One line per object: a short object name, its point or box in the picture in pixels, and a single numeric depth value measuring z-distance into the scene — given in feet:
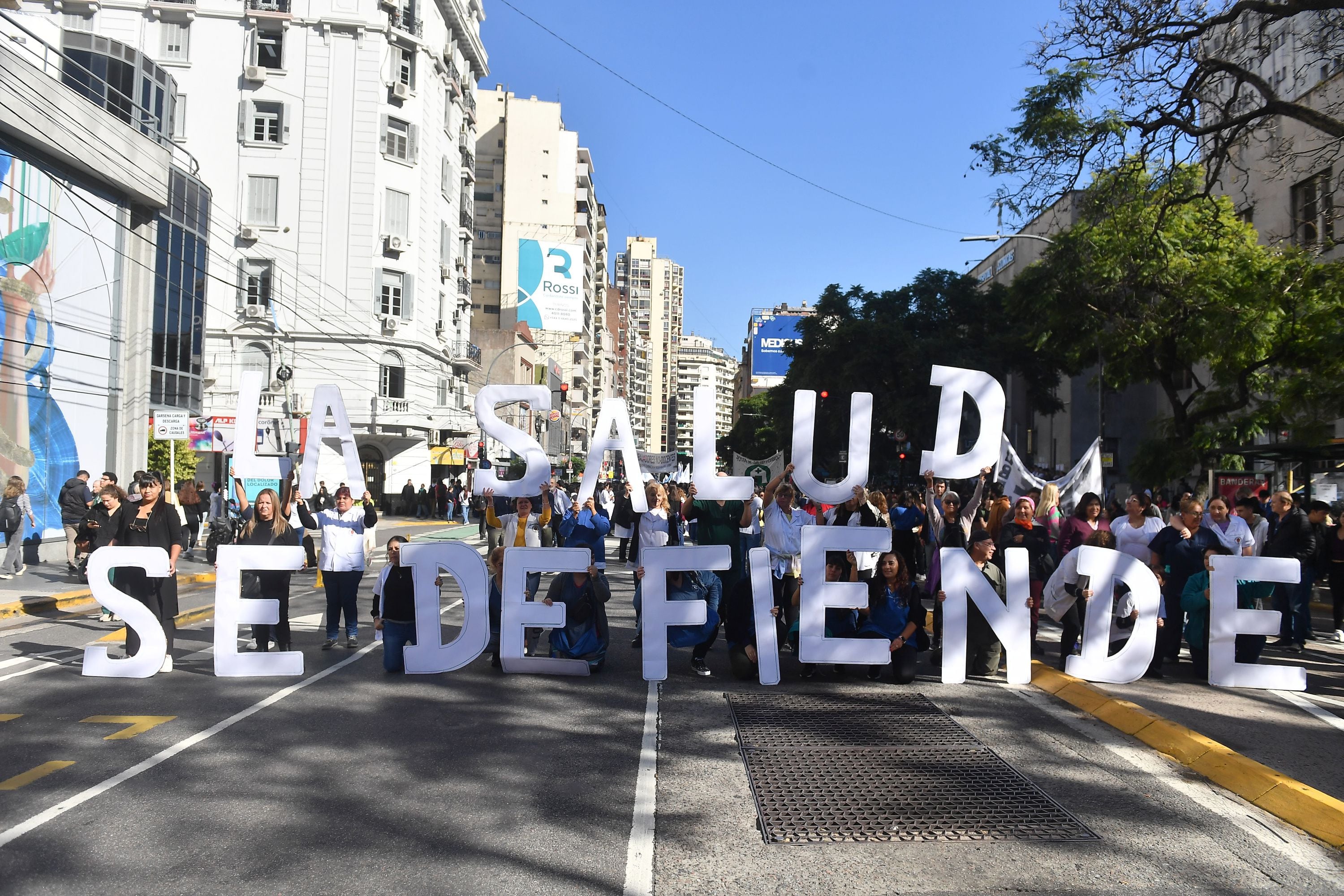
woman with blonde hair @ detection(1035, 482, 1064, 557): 39.37
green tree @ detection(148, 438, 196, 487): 97.30
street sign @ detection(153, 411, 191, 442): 73.36
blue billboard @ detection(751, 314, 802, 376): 232.94
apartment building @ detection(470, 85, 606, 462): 257.96
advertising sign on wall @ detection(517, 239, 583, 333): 256.11
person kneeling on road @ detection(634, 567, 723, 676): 31.32
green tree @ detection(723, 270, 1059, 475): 139.33
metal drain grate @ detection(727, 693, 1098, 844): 17.89
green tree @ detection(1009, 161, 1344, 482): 54.75
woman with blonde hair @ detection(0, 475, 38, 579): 54.65
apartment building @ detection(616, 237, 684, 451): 613.52
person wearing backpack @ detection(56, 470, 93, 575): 55.31
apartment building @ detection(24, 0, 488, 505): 138.41
